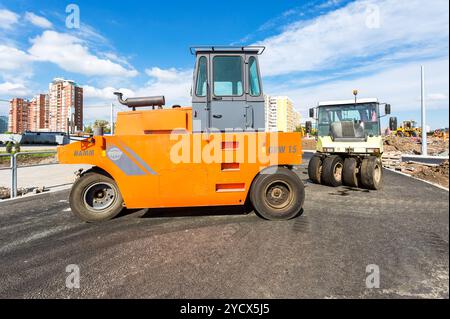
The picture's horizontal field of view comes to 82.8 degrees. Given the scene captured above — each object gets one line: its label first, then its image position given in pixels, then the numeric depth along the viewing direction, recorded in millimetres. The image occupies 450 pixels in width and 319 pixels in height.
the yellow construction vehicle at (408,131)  36281
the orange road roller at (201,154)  4484
